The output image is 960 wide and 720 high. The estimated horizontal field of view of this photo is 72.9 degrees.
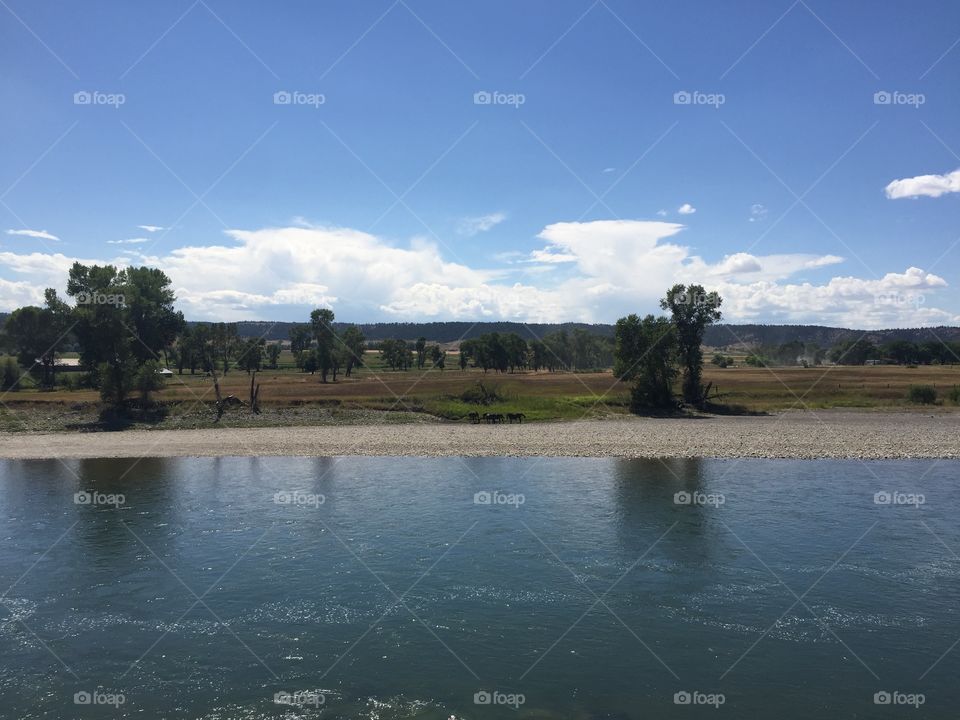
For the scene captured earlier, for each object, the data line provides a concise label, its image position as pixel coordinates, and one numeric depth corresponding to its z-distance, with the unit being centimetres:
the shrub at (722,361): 17315
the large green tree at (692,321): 7894
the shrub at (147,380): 6925
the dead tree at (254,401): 6993
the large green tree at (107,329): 6756
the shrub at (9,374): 9384
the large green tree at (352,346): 12938
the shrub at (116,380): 6744
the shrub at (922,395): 7938
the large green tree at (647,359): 7488
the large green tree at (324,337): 11286
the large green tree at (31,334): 10619
